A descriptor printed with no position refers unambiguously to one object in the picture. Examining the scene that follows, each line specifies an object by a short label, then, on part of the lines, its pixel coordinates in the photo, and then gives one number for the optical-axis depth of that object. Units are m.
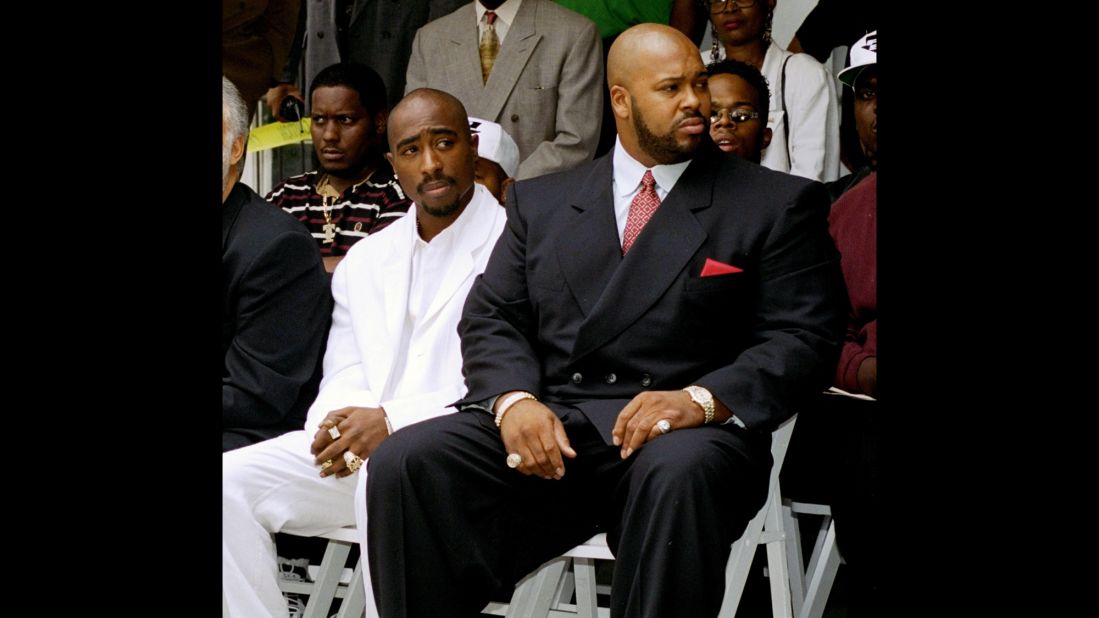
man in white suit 6.89
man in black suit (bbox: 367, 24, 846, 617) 5.79
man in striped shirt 9.45
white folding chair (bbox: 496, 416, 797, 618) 6.14
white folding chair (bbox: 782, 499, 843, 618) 7.47
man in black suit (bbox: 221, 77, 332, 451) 7.39
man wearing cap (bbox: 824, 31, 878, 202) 8.57
